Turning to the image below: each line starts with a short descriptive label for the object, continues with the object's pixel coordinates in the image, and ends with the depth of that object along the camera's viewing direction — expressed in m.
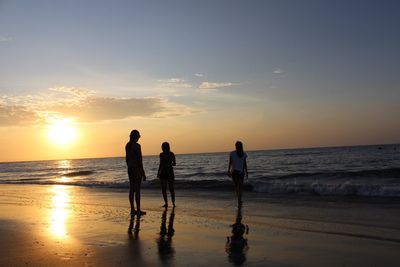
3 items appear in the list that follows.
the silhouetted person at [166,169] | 11.52
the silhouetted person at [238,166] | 11.45
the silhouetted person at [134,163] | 9.91
